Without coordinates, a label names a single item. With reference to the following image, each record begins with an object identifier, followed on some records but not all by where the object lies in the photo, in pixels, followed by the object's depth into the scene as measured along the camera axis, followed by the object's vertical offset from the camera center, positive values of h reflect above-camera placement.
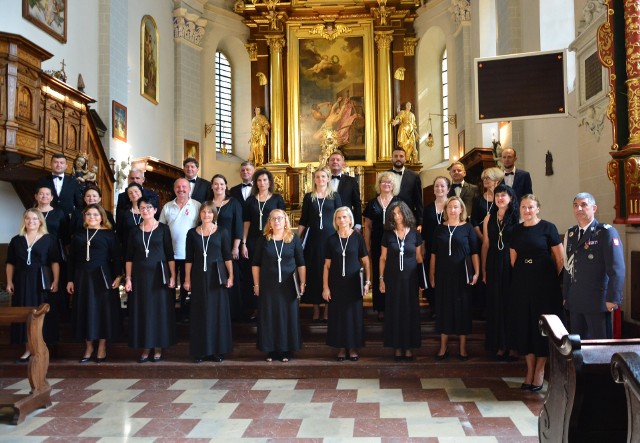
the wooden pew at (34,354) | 4.85 -0.87
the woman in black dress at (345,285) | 6.00 -0.43
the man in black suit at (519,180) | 6.45 +0.59
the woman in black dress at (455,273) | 5.85 -0.32
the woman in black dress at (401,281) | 5.91 -0.39
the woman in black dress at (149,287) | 6.12 -0.43
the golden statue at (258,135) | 16.77 +2.82
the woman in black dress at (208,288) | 6.09 -0.45
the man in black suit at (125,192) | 6.96 +0.58
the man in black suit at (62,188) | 6.80 +0.62
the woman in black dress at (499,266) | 5.59 -0.26
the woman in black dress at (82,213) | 6.46 +0.33
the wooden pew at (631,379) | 2.04 -0.47
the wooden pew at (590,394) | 2.73 -0.70
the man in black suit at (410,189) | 6.98 +0.56
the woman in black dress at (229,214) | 6.52 +0.28
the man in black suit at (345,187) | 6.86 +0.58
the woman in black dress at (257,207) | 6.66 +0.36
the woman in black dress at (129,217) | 6.70 +0.28
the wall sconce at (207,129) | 16.84 +3.02
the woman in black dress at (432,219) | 6.44 +0.22
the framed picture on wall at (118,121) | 11.59 +2.30
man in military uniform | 4.43 -0.27
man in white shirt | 6.52 +0.26
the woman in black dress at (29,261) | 6.23 -0.17
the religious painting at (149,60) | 13.52 +4.03
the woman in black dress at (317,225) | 6.52 +0.16
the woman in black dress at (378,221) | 6.53 +0.20
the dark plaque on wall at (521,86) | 6.81 +1.67
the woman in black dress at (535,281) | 5.12 -0.36
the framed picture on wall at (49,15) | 9.09 +3.45
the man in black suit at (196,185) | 6.89 +0.64
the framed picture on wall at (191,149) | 15.89 +2.38
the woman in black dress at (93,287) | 6.21 -0.43
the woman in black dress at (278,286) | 6.02 -0.43
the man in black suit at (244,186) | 7.05 +0.63
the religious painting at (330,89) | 16.89 +4.12
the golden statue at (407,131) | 16.28 +2.81
